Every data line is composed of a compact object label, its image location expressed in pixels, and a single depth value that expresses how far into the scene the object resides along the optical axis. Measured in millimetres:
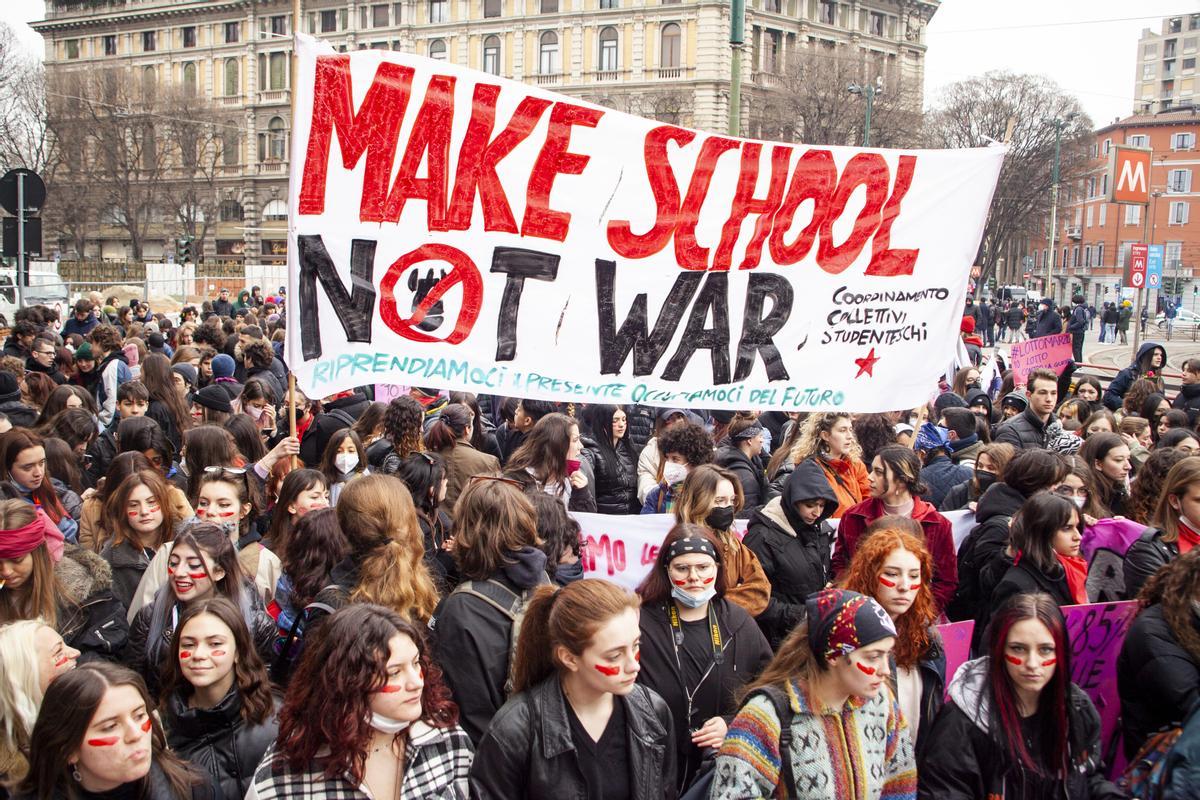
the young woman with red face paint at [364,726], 2635
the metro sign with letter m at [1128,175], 16109
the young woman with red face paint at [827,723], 2842
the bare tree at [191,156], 59094
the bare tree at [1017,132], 43750
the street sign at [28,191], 11227
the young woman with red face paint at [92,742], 2639
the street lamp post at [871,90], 33925
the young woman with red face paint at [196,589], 3660
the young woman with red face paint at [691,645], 3373
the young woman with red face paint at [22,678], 2846
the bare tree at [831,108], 43500
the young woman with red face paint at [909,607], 3422
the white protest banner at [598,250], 4621
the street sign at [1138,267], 16969
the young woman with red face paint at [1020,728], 3008
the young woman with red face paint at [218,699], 3059
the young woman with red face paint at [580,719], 2775
